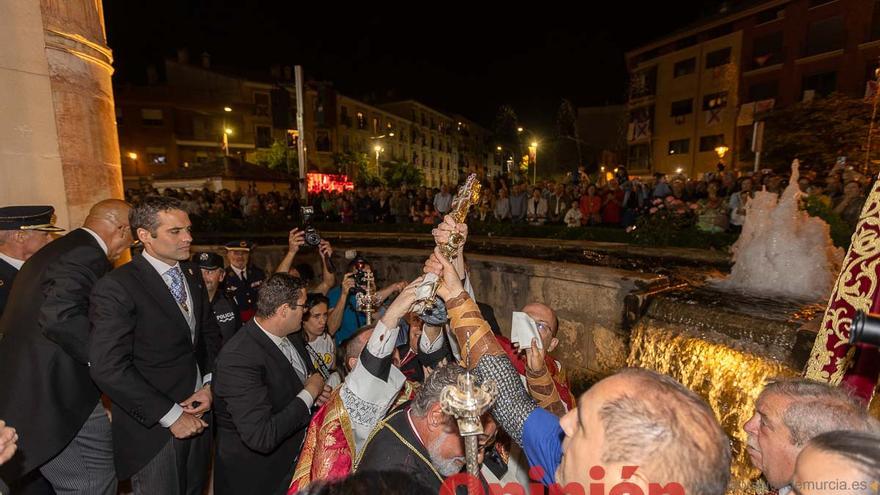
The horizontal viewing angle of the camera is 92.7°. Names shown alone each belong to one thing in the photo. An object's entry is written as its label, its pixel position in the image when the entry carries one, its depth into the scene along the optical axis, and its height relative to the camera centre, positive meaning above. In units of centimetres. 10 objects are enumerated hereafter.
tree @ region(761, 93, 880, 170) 1573 +261
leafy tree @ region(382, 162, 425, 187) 5325 +301
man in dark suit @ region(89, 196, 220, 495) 266 -107
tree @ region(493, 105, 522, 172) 6252 +1055
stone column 388 +91
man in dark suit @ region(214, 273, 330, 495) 271 -137
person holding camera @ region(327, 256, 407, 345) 527 -143
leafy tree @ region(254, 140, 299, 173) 3933 +379
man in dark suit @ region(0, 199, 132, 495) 275 -116
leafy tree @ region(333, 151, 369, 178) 4559 +381
